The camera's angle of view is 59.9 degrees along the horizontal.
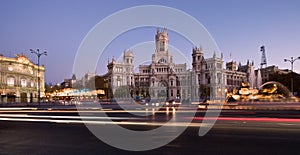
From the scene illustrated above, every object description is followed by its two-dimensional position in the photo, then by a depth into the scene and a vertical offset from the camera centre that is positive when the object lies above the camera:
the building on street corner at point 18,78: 74.75 +3.85
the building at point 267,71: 156.65 +10.45
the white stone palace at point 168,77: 123.25 +6.19
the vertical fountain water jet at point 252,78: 61.93 +2.36
